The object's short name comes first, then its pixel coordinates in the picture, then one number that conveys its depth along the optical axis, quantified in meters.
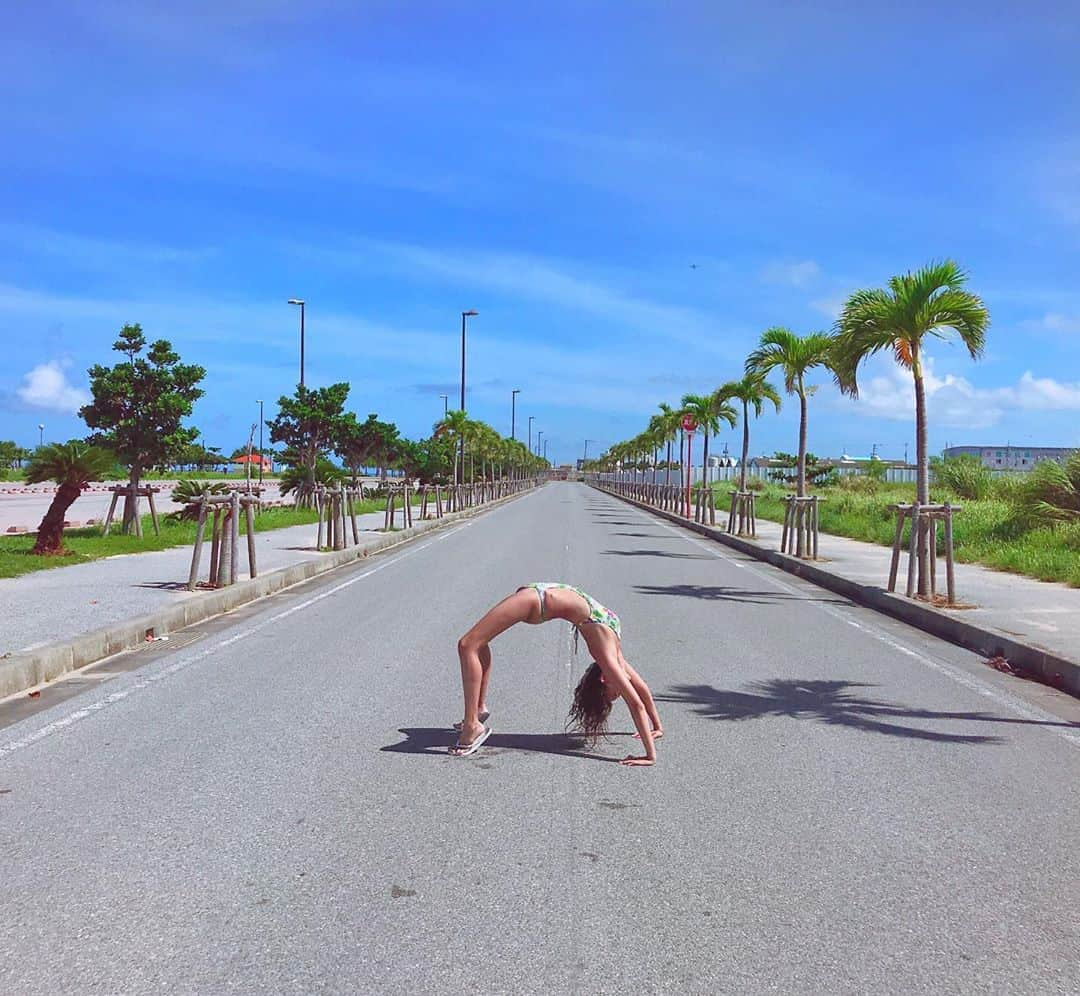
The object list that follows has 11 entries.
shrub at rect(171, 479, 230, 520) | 22.07
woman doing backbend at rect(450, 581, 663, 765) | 6.31
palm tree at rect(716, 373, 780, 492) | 32.69
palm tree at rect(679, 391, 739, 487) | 43.12
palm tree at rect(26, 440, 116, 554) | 18.31
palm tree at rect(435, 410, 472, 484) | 53.97
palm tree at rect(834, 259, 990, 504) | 14.84
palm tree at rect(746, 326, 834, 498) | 23.53
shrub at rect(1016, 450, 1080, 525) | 23.66
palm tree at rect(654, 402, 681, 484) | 59.75
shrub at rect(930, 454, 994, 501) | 37.12
